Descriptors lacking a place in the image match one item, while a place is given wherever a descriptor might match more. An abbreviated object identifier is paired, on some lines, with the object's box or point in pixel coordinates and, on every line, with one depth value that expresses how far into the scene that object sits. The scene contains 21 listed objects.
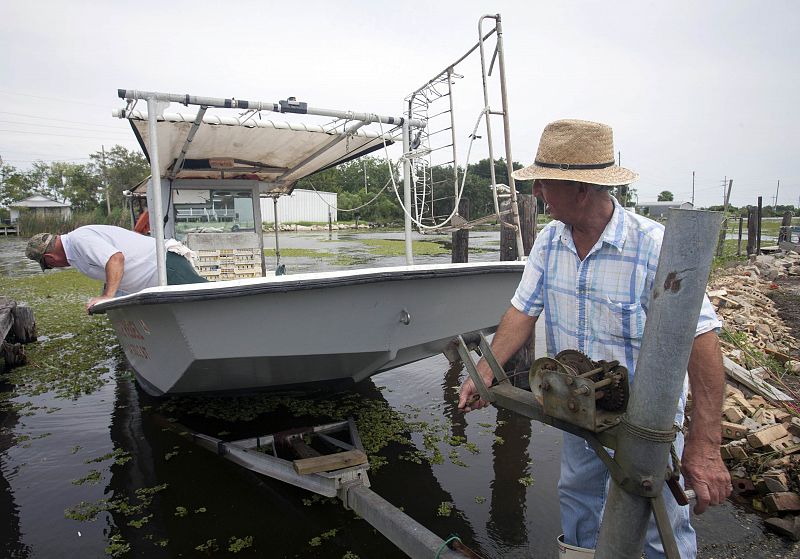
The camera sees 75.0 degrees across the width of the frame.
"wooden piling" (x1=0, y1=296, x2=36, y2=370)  6.51
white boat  3.40
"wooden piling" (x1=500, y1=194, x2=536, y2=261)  5.99
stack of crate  6.16
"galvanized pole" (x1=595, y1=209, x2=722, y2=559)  1.09
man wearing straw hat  1.58
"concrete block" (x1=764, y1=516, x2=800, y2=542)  2.92
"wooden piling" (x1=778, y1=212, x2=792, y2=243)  23.28
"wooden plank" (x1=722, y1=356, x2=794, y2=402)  4.34
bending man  4.10
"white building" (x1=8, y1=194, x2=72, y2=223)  52.22
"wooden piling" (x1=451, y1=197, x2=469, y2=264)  7.71
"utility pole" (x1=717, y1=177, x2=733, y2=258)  21.52
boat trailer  2.29
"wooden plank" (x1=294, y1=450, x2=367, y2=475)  3.17
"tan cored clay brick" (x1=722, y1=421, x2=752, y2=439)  3.72
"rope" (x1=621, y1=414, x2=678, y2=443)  1.16
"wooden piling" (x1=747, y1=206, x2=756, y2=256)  19.52
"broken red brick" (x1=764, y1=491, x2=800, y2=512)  3.07
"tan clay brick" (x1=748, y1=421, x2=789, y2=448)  3.53
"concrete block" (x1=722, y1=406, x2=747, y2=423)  3.89
